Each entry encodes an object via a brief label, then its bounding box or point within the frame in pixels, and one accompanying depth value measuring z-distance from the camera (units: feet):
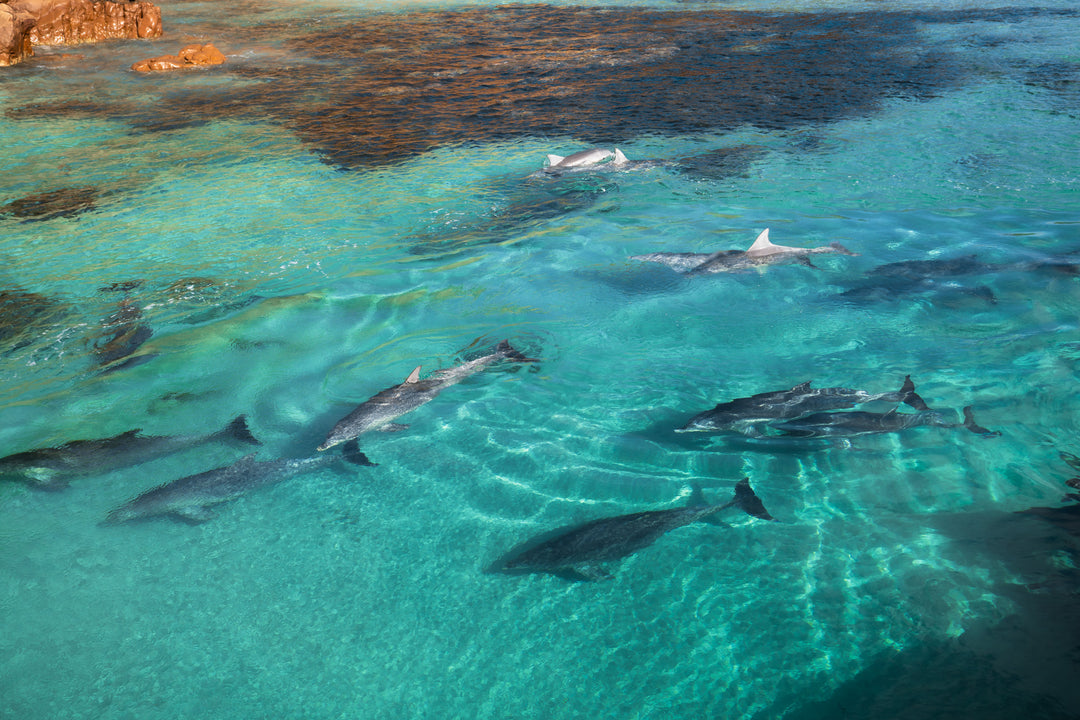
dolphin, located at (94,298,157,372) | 25.61
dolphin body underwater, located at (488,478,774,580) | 16.49
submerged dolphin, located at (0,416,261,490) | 19.97
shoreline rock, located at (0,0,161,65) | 79.77
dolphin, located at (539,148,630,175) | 41.55
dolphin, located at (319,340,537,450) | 21.12
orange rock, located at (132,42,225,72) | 72.84
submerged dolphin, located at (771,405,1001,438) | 20.12
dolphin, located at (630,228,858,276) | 30.53
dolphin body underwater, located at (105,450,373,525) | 18.75
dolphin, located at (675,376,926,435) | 20.31
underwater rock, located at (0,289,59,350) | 27.14
